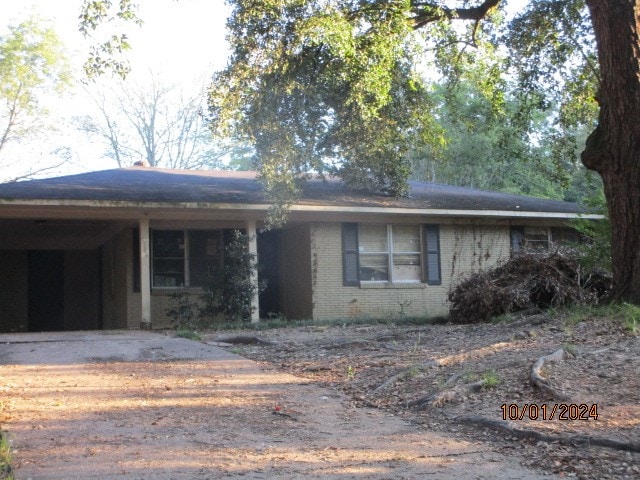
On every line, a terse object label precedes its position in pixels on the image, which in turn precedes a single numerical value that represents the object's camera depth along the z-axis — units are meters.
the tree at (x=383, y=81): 10.00
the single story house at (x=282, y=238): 15.58
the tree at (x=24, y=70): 32.50
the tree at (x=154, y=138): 40.56
